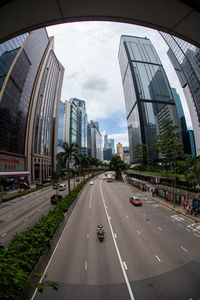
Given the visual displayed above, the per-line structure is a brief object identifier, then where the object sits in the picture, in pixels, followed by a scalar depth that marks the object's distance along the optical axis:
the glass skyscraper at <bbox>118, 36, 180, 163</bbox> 102.00
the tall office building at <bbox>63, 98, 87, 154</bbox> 126.56
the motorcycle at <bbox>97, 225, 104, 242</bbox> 11.54
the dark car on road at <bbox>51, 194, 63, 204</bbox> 24.21
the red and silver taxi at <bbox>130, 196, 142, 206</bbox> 22.20
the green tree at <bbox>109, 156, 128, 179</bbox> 67.38
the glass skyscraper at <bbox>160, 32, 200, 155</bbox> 57.91
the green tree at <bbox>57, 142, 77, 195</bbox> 27.47
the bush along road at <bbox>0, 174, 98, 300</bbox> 4.50
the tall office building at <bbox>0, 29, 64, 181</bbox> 49.66
